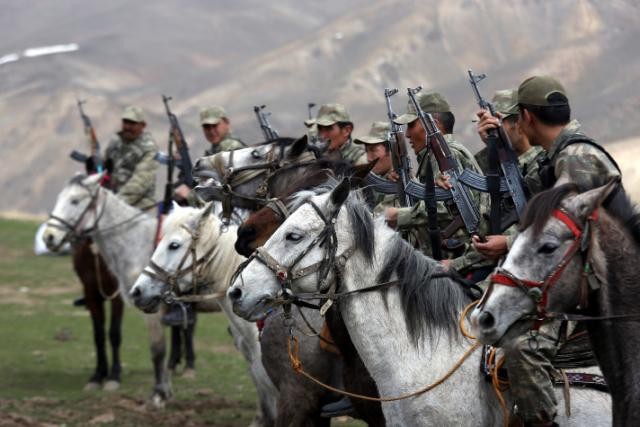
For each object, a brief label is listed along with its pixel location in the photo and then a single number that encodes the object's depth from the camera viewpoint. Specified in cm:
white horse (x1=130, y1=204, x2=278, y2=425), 1989
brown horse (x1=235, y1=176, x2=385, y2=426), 1447
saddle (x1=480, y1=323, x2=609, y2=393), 1271
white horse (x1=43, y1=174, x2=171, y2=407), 2680
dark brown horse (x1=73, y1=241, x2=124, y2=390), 2877
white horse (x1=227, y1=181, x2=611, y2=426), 1255
